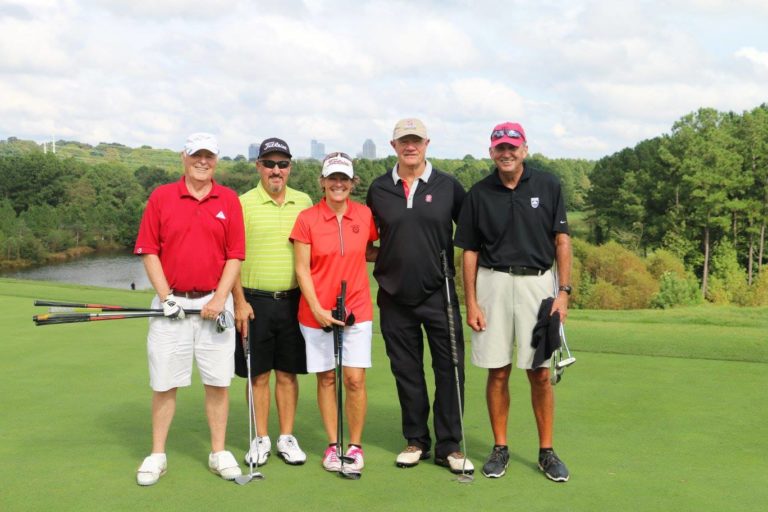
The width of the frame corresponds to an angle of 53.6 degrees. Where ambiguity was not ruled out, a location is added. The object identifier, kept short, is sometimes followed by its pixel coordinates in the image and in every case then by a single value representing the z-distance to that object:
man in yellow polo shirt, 4.74
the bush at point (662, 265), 39.63
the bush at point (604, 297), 36.09
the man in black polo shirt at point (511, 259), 4.46
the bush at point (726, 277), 33.28
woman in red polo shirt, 4.55
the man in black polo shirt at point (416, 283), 4.62
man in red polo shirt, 4.31
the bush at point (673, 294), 33.34
